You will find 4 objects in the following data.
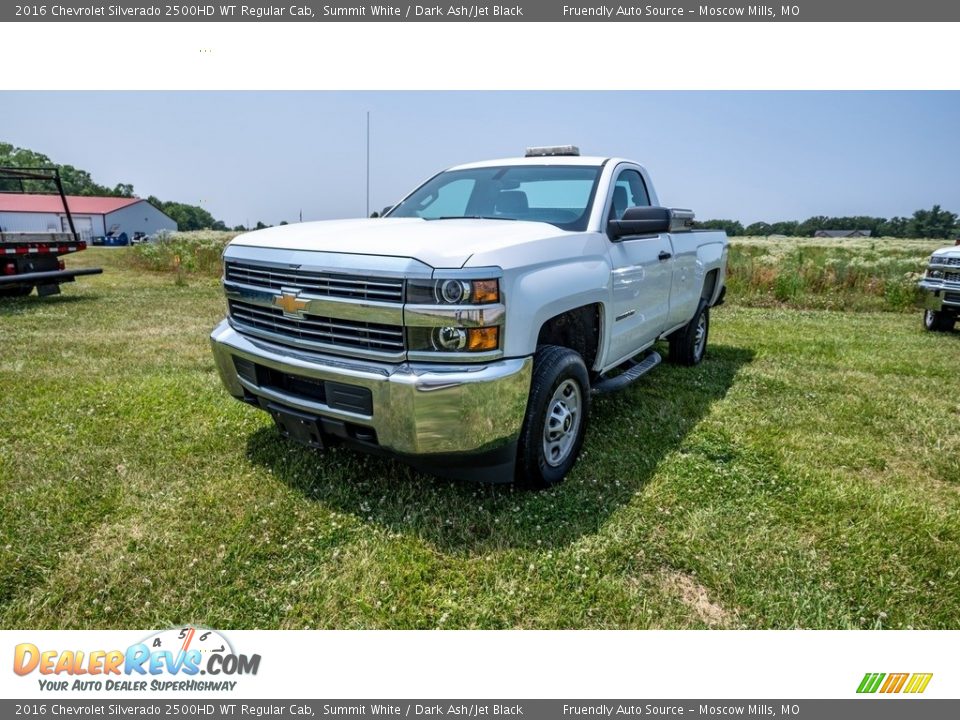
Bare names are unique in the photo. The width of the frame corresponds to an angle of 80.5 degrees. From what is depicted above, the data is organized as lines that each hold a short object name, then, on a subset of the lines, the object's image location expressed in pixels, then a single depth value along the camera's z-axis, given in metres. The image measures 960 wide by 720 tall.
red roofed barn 32.91
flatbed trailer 8.96
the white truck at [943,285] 8.35
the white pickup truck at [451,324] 2.66
